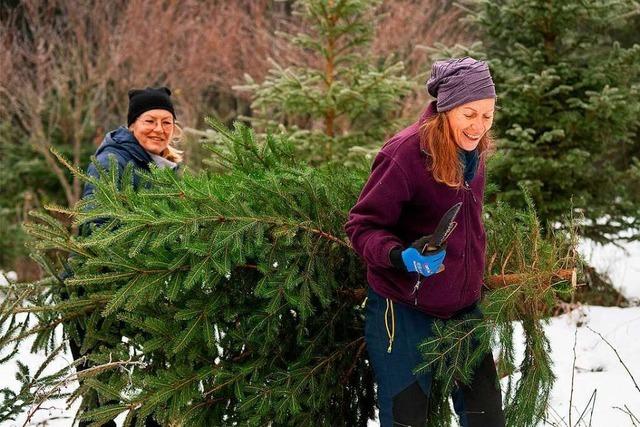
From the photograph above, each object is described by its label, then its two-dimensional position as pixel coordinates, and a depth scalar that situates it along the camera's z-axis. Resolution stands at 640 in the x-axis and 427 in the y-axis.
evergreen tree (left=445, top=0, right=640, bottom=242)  12.60
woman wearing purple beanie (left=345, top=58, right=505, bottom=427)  5.13
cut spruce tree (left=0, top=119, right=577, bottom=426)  5.65
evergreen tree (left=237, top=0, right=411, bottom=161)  13.83
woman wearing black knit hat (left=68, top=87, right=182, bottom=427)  7.50
